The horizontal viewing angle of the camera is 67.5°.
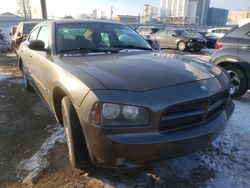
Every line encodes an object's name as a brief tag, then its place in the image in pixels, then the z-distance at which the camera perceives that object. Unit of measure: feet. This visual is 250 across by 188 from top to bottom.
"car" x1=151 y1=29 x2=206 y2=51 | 38.98
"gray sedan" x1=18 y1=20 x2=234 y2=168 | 5.21
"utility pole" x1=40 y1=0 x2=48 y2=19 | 46.56
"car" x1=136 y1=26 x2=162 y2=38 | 48.54
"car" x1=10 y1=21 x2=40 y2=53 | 28.33
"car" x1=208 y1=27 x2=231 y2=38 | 55.16
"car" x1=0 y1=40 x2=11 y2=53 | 39.35
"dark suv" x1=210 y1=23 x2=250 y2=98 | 12.43
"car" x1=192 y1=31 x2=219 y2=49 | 46.20
